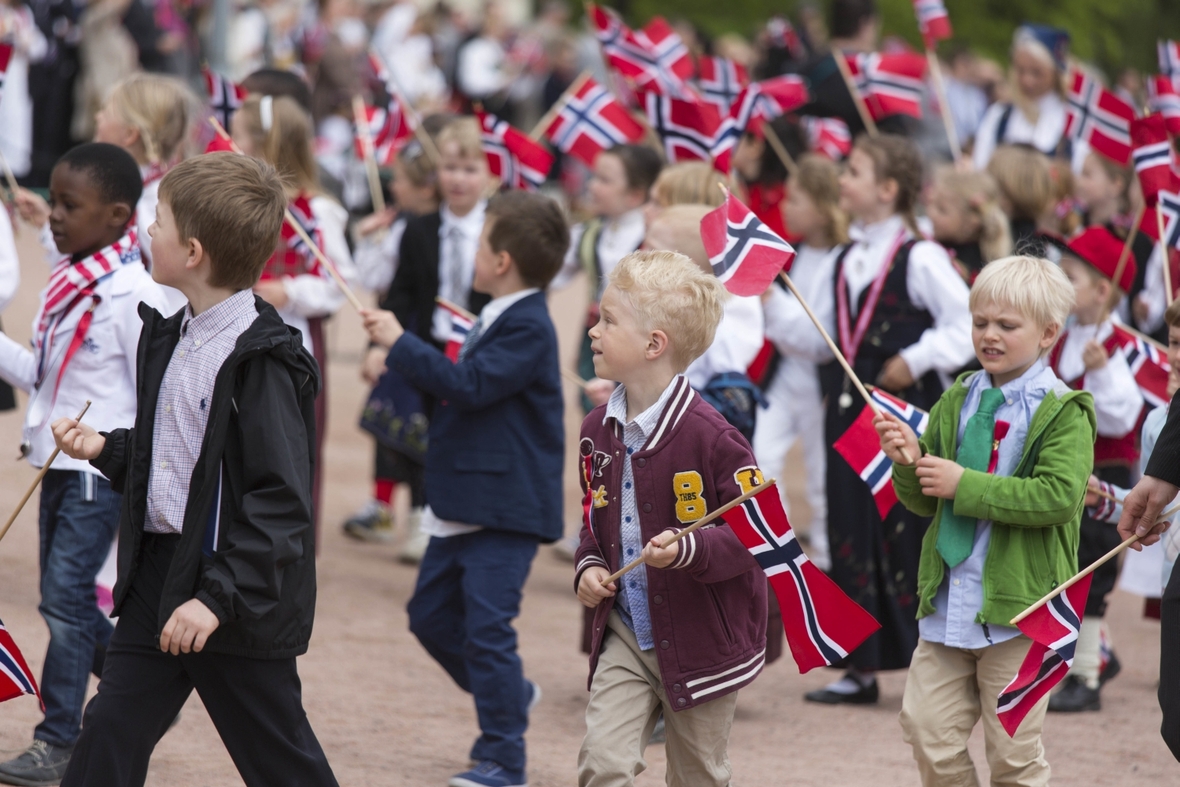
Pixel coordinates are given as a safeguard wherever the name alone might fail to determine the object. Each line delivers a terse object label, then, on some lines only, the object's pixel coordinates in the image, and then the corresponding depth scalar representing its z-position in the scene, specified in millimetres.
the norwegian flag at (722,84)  18141
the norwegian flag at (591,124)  17031
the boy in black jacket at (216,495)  7023
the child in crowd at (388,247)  15891
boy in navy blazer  9812
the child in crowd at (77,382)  9375
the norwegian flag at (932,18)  20781
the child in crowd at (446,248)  14312
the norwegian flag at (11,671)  8070
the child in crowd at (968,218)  13555
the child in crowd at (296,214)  13008
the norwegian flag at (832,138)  20328
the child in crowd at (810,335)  13109
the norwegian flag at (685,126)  15859
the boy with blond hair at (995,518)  8305
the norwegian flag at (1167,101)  14195
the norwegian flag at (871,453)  9336
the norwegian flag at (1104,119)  16187
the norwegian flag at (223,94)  13844
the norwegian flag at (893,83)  18937
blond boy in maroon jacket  7797
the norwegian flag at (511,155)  16187
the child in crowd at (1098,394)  12008
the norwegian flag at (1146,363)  12172
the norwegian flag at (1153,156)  12531
